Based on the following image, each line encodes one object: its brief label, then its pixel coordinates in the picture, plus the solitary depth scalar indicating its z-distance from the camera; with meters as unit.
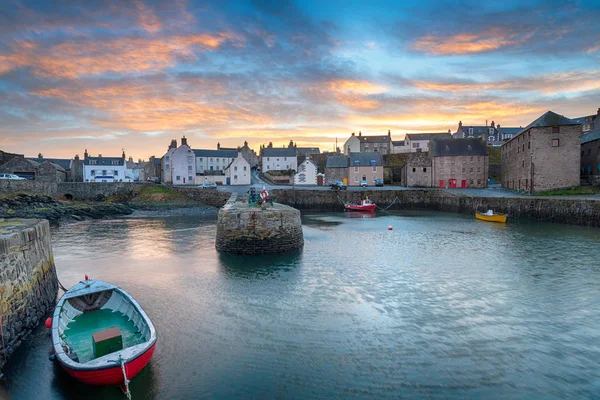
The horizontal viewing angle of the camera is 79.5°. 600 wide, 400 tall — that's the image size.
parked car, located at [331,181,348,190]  57.55
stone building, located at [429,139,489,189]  56.53
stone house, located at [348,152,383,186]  66.31
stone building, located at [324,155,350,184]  66.94
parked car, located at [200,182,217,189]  56.94
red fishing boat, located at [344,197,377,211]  49.09
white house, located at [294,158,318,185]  69.06
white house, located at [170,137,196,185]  67.56
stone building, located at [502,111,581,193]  39.84
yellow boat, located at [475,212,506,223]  35.12
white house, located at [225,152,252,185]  68.44
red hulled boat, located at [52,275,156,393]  7.46
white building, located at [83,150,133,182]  68.75
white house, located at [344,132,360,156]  89.88
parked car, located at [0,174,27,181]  48.38
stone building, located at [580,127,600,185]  43.17
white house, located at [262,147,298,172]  84.75
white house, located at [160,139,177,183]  68.03
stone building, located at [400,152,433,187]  59.30
